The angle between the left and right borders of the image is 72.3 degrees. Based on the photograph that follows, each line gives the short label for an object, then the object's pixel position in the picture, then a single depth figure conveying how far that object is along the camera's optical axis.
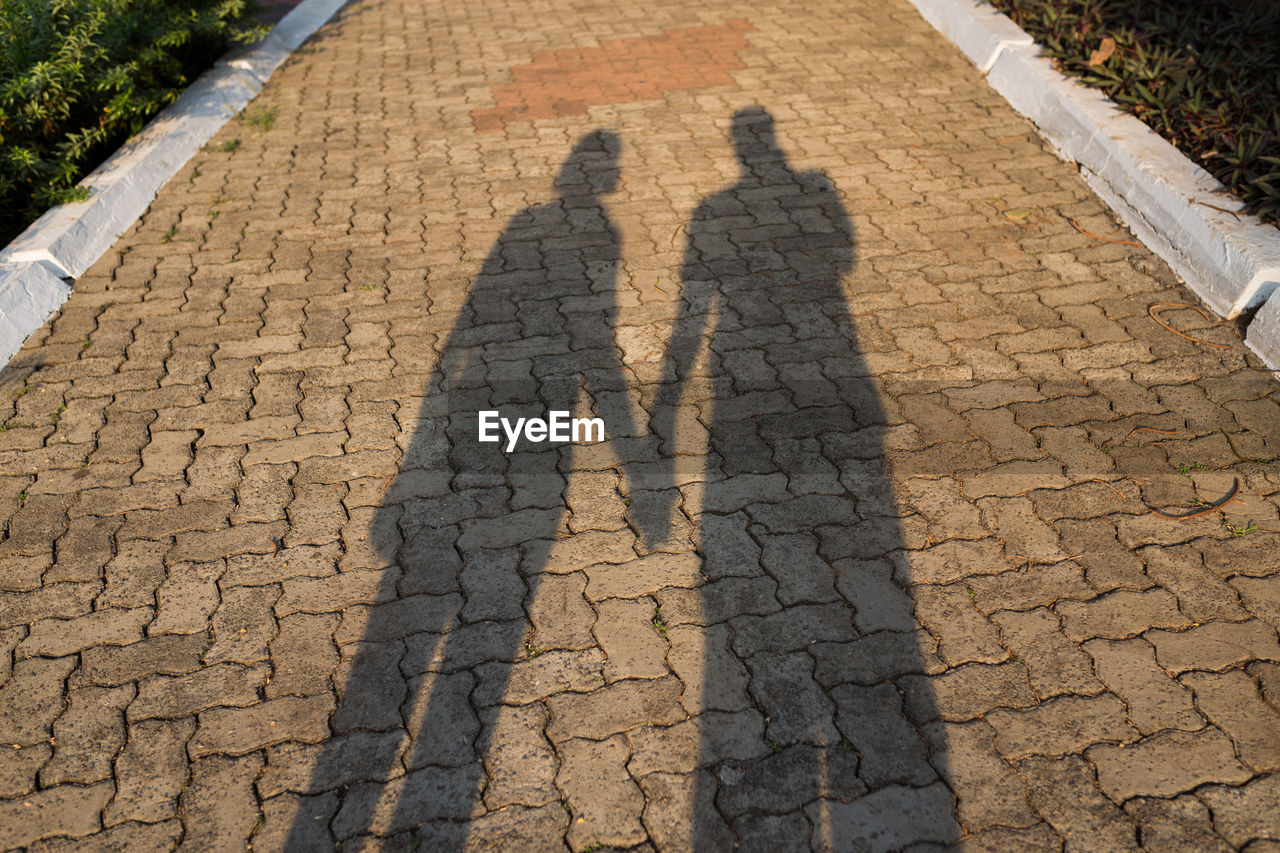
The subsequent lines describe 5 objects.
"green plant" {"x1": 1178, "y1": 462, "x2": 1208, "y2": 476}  3.99
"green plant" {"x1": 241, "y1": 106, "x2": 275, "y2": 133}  7.46
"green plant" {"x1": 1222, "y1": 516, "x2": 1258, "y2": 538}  3.69
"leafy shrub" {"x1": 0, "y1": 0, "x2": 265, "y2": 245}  5.73
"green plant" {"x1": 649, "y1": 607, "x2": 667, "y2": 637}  3.33
